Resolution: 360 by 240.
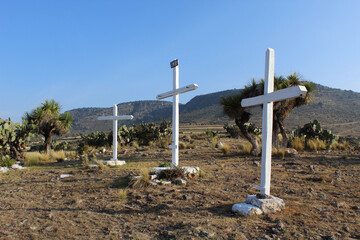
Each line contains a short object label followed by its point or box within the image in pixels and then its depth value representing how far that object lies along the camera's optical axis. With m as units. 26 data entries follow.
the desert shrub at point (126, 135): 20.08
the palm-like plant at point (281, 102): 11.35
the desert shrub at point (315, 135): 13.81
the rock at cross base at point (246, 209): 4.57
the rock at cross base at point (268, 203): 4.71
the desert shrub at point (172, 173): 7.30
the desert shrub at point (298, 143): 13.49
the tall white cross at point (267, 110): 4.93
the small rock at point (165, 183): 6.82
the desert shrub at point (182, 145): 16.08
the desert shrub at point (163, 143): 17.36
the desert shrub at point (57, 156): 13.57
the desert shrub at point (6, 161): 10.89
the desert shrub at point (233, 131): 26.06
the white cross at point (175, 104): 8.32
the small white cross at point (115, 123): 11.02
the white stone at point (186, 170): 7.52
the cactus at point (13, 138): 11.88
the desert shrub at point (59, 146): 21.01
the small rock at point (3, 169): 10.03
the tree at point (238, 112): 11.88
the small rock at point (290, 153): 11.34
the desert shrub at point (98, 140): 20.48
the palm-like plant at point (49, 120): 14.22
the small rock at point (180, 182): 6.81
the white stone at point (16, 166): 10.80
